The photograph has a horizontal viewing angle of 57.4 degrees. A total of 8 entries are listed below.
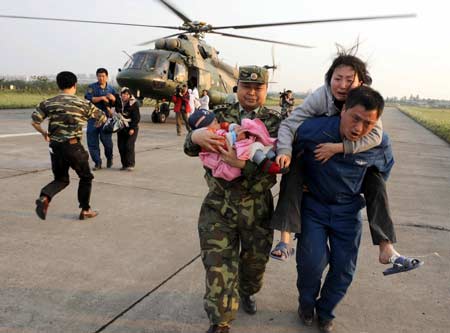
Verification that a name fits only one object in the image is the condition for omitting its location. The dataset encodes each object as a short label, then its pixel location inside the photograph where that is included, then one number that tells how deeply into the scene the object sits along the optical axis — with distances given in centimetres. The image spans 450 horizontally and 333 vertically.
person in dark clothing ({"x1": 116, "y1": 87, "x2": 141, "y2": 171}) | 738
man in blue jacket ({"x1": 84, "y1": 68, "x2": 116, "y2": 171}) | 693
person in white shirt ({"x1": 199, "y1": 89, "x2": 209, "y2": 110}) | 1506
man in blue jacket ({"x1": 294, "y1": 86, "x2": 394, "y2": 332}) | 249
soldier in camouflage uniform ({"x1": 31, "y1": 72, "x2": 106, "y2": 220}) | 432
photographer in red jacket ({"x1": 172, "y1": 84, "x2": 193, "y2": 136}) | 1327
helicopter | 1527
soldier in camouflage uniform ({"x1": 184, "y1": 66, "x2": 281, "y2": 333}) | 247
